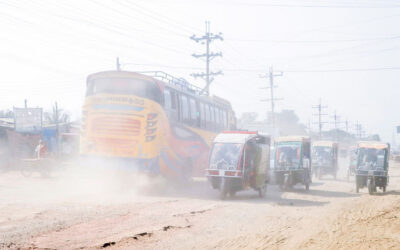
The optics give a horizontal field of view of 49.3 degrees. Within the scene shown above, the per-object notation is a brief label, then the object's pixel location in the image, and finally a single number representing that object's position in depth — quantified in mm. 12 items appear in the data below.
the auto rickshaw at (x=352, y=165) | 31053
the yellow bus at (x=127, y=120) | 16922
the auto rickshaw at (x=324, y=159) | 33688
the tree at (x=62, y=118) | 55594
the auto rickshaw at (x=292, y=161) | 21969
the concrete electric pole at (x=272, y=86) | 53281
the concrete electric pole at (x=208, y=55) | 39406
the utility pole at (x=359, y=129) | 134788
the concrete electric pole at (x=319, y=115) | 82869
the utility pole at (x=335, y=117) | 105450
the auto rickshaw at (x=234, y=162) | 16266
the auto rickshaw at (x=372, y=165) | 20500
